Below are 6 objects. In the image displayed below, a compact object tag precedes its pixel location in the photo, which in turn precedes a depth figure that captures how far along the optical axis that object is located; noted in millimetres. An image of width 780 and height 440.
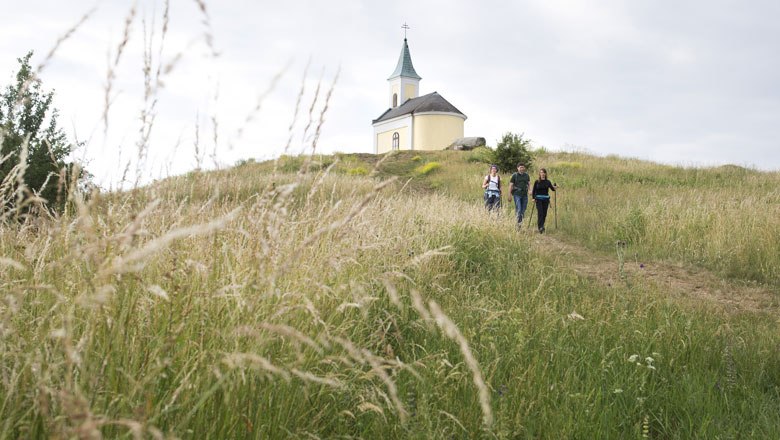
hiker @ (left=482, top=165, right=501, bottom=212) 12594
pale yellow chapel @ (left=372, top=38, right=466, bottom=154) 41375
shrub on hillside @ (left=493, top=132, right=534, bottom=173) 22859
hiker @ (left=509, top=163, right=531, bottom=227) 12281
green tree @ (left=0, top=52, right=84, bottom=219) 10672
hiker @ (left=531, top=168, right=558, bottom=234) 12023
